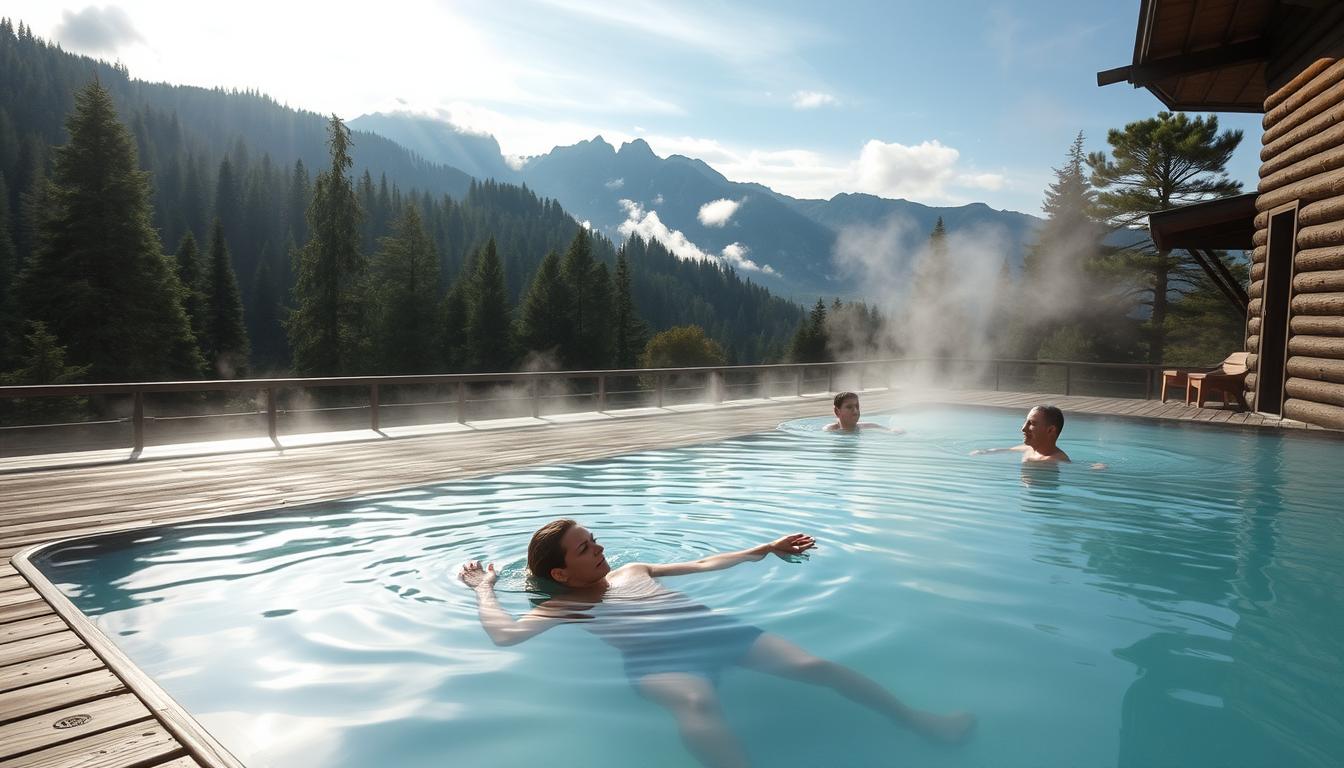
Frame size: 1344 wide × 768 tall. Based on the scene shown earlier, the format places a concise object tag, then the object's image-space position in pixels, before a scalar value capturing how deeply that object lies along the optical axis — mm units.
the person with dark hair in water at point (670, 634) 2611
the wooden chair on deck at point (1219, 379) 11187
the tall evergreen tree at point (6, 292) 30250
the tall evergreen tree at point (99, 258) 28500
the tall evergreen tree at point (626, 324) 56906
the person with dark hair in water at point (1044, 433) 7156
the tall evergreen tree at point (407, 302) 47188
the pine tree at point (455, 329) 53531
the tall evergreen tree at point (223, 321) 44875
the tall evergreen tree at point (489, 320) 52250
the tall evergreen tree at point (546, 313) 53875
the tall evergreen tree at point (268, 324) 72562
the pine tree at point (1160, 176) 26953
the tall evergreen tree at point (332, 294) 36156
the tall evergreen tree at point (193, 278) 42000
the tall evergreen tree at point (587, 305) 54875
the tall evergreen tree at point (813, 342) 59969
